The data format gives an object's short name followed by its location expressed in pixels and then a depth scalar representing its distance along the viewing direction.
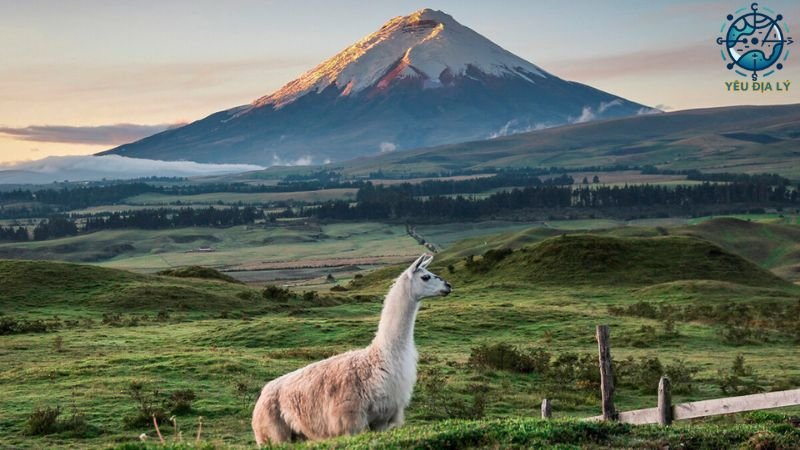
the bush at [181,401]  22.45
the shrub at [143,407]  21.09
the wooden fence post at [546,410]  16.98
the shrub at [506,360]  30.80
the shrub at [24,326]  41.97
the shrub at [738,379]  26.55
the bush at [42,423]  20.22
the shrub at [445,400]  22.59
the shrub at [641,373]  28.17
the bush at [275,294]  58.78
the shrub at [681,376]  27.08
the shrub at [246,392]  23.75
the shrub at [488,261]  77.50
